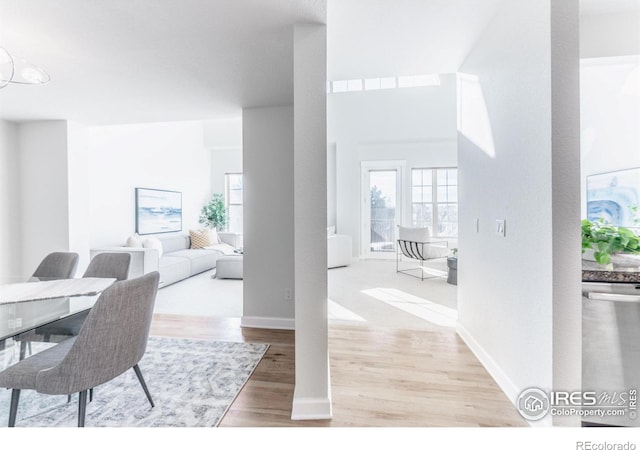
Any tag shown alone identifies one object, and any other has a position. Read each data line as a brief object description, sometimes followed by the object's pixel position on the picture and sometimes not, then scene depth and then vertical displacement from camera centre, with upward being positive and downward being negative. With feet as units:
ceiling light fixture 5.35 +3.01
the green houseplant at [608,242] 5.21 -0.40
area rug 5.68 -3.81
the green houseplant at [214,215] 26.27 +0.66
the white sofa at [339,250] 20.57 -2.07
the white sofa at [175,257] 14.32 -2.07
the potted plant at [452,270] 15.78 -2.68
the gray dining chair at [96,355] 4.48 -2.15
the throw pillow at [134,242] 16.39 -1.08
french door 23.82 +1.24
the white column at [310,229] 5.79 -0.15
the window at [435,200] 23.11 +1.69
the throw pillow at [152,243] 16.71 -1.18
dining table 5.33 -1.71
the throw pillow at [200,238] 21.85 -1.22
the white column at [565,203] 4.83 +0.28
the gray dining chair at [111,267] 8.53 -1.29
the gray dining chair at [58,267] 8.76 -1.31
